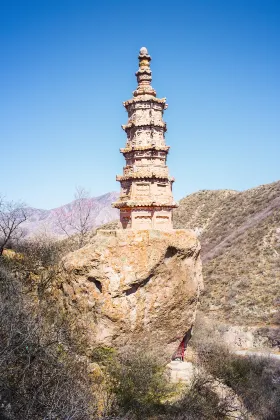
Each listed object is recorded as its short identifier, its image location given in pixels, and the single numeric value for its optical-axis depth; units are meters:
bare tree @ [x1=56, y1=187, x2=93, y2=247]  28.19
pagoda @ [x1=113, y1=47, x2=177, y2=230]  17.61
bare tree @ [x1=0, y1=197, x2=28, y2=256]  22.00
